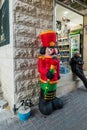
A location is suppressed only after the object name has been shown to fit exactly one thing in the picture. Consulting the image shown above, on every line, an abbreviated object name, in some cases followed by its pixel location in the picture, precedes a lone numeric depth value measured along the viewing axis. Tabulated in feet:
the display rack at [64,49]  13.46
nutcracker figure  6.38
